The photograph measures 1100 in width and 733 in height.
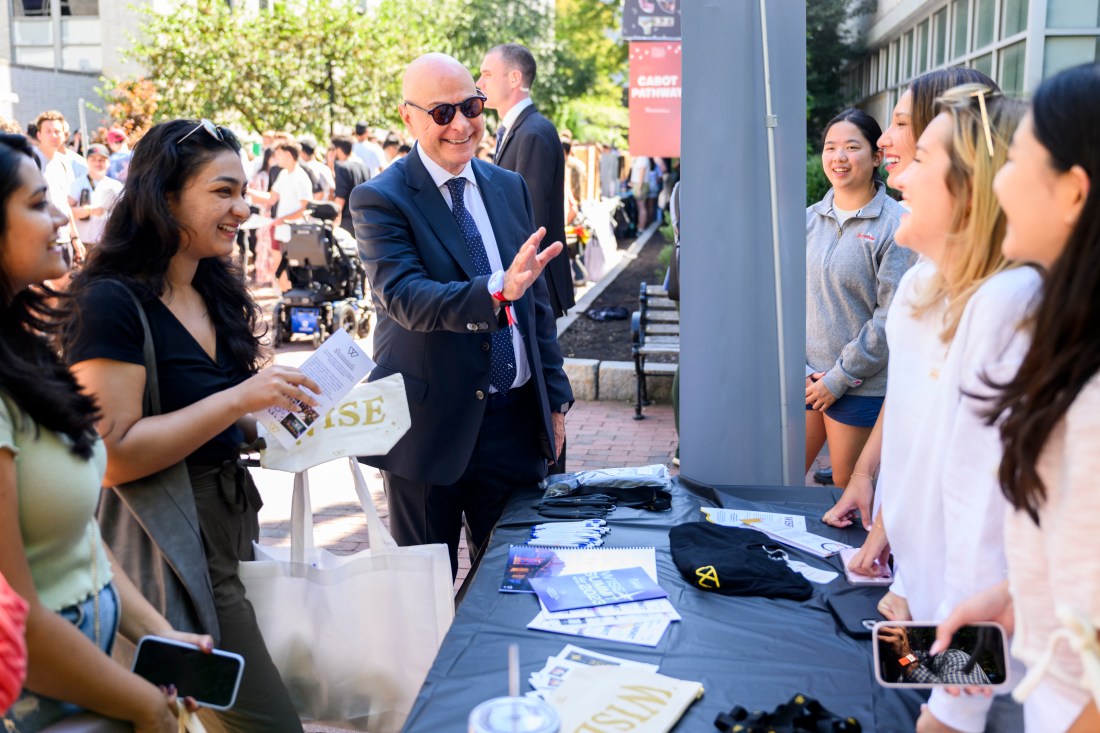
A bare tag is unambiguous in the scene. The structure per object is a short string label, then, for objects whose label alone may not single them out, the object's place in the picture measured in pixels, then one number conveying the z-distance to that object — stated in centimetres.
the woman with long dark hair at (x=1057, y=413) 143
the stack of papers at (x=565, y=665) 211
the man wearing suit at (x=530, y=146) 593
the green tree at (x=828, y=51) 2220
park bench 782
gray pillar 373
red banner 1004
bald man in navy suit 332
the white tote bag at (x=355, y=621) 271
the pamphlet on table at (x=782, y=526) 290
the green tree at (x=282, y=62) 2119
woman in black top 233
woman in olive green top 173
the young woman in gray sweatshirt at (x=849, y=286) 403
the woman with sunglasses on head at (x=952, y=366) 174
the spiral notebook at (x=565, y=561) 272
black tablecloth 206
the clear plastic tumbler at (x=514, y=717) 167
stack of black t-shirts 260
